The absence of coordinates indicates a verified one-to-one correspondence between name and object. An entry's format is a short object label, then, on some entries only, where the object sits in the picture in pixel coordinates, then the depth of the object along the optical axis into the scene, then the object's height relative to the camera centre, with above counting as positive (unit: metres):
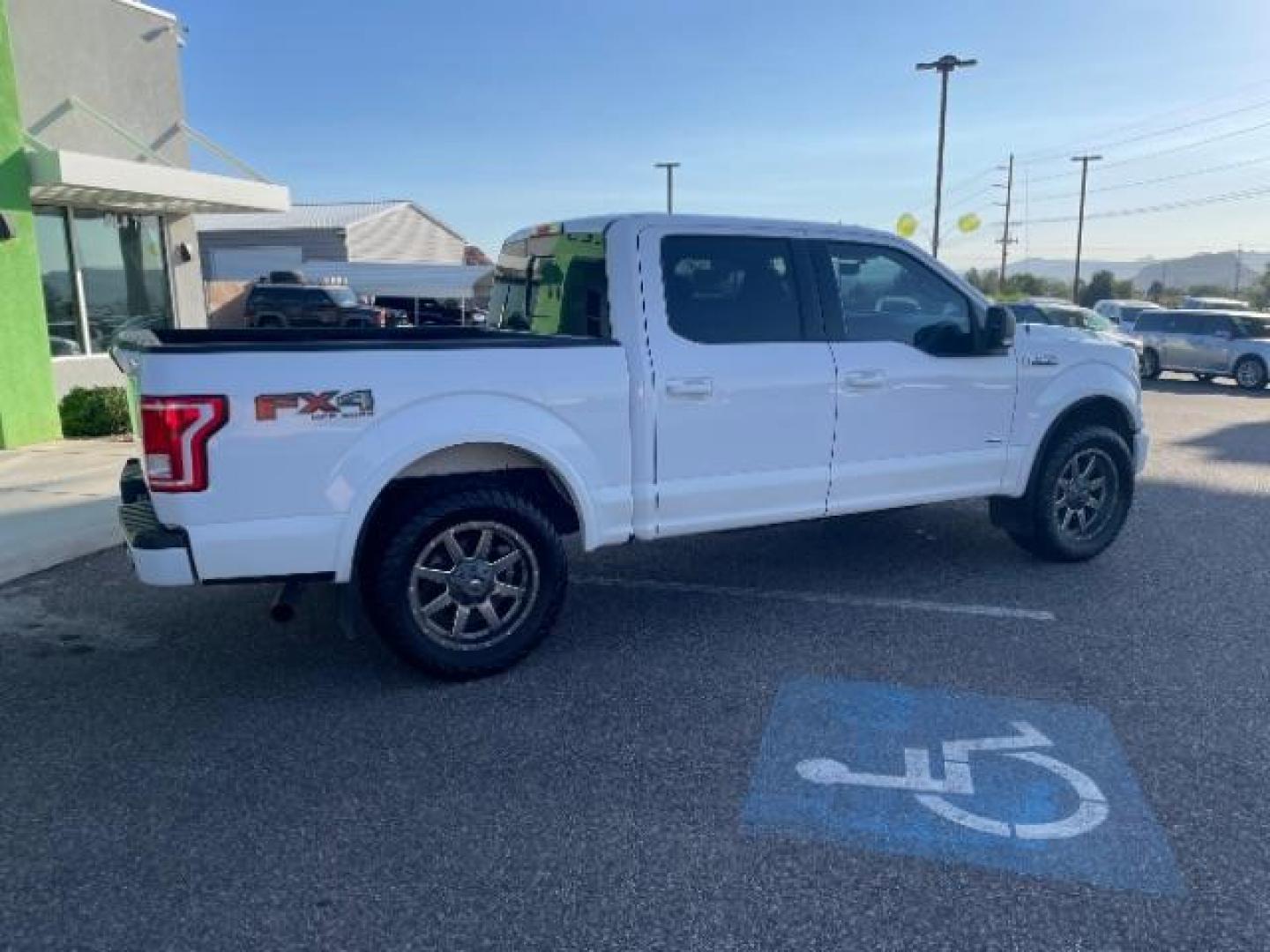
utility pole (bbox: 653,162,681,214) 54.09 +6.33
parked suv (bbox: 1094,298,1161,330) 26.95 -0.54
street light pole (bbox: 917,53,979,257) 30.08 +6.81
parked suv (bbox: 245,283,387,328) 28.27 -0.41
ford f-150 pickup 3.72 -0.59
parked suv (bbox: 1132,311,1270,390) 20.39 -1.13
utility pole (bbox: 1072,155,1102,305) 53.67 +6.77
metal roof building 45.41 +2.68
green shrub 10.59 -1.30
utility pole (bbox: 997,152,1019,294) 60.45 +3.25
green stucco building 9.66 +1.16
